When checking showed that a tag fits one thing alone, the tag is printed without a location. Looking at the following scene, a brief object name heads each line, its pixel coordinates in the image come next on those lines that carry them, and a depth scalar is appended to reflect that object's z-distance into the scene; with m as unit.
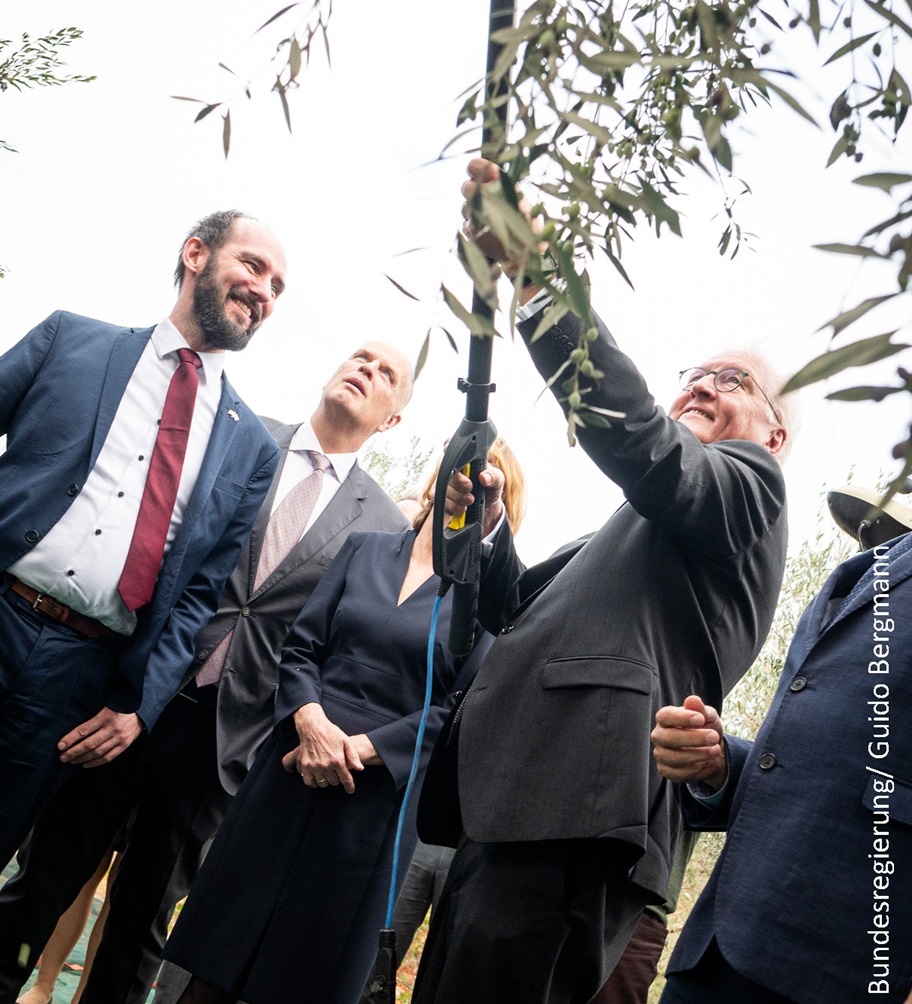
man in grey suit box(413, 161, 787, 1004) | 1.83
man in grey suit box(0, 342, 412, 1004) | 3.05
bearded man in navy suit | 2.79
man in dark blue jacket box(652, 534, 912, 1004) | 1.50
